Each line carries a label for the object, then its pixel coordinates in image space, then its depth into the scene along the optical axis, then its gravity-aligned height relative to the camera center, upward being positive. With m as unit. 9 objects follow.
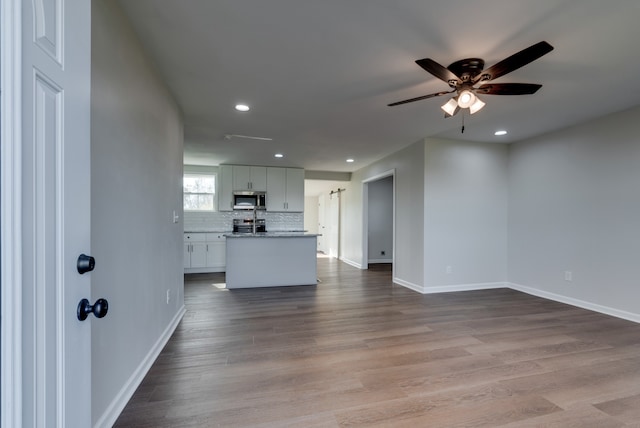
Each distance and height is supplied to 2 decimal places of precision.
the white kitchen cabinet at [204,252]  6.29 -0.92
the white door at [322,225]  10.07 -0.50
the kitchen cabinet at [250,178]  6.58 +0.78
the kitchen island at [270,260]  4.84 -0.84
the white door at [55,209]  0.68 +0.00
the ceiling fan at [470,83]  2.11 +1.02
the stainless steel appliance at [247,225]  6.79 -0.32
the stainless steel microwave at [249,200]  6.59 +0.27
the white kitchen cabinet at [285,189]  6.77 +0.53
